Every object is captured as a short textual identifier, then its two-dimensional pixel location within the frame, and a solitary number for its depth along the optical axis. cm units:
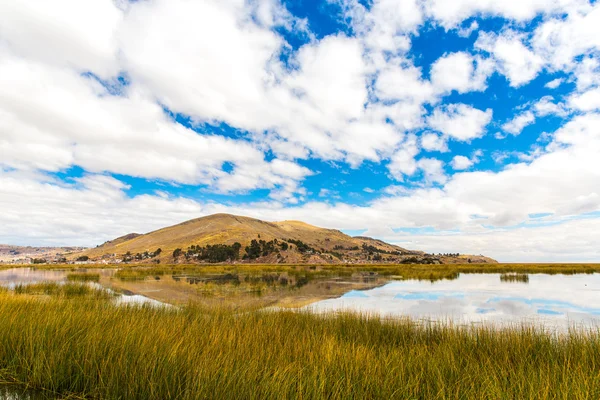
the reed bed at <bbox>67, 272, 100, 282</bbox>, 3880
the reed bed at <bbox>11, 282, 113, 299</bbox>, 2284
